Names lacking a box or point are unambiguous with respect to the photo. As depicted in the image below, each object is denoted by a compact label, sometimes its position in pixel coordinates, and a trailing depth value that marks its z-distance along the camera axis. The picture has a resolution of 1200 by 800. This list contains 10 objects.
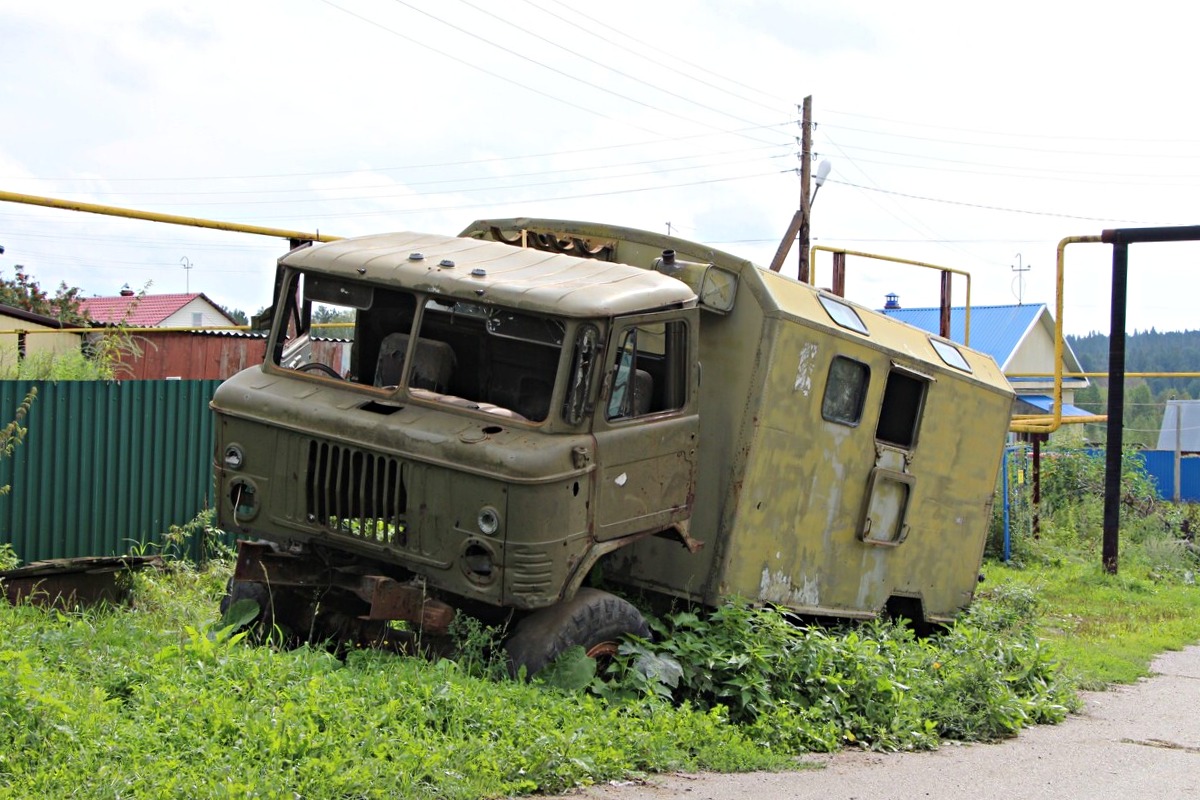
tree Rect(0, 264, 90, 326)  31.00
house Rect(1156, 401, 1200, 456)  24.30
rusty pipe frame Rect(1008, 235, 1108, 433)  17.30
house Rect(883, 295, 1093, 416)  39.44
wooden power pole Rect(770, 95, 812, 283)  20.23
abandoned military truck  6.98
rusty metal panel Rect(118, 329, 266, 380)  19.02
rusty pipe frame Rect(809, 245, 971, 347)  15.12
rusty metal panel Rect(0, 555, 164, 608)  8.50
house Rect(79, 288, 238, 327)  35.99
